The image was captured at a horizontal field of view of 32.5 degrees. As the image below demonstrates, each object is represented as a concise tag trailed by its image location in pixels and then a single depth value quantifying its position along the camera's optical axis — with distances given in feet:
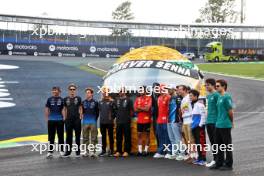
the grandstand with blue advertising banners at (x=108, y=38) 232.94
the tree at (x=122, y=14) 363.76
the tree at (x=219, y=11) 341.00
